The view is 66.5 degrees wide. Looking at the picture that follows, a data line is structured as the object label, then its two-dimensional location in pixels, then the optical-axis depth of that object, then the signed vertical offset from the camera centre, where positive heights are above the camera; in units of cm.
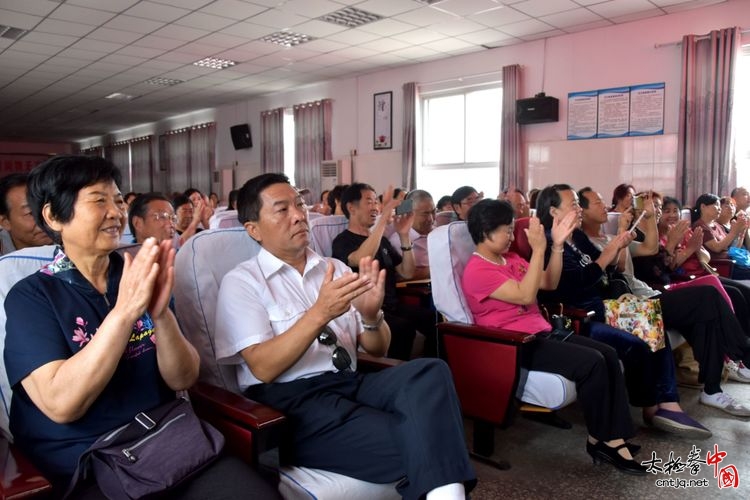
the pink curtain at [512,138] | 680 +69
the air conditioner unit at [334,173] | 888 +38
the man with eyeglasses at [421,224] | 402 -20
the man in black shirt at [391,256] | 318 -35
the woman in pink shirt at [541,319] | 226 -54
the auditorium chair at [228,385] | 148 -56
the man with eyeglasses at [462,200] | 443 -3
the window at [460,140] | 741 +76
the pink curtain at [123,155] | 1450 +114
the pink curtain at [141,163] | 1364 +87
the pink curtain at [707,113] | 538 +77
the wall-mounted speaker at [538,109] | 646 +98
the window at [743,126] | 553 +66
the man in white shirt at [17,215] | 232 -6
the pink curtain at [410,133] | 784 +88
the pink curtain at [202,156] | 1153 +88
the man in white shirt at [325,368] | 145 -49
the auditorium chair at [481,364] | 228 -70
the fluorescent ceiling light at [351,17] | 567 +183
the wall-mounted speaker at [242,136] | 1059 +115
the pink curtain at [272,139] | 995 +102
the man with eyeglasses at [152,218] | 282 -10
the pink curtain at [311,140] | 916 +93
